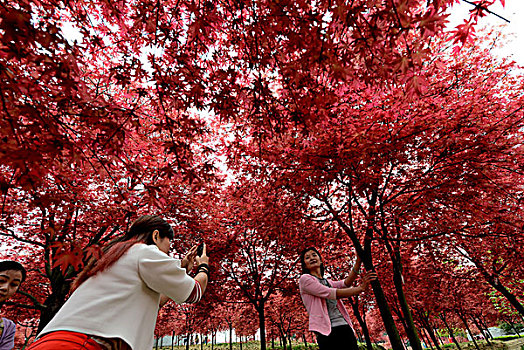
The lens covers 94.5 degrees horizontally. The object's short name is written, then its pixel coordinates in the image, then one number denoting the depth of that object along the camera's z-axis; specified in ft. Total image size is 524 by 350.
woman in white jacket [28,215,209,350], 4.64
